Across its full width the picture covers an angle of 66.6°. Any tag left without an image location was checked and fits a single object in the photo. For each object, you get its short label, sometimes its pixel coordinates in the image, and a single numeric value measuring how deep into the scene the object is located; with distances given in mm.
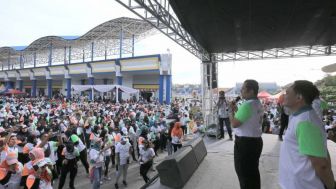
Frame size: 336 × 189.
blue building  31272
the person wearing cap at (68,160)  6988
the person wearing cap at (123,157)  7980
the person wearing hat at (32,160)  4336
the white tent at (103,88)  26438
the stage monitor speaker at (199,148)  5688
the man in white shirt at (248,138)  2719
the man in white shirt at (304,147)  1591
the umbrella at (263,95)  23812
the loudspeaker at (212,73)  12477
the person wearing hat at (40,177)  4102
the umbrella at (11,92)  33950
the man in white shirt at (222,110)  7594
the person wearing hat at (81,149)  7840
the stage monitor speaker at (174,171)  4207
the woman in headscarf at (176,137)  9129
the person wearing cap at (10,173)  4703
